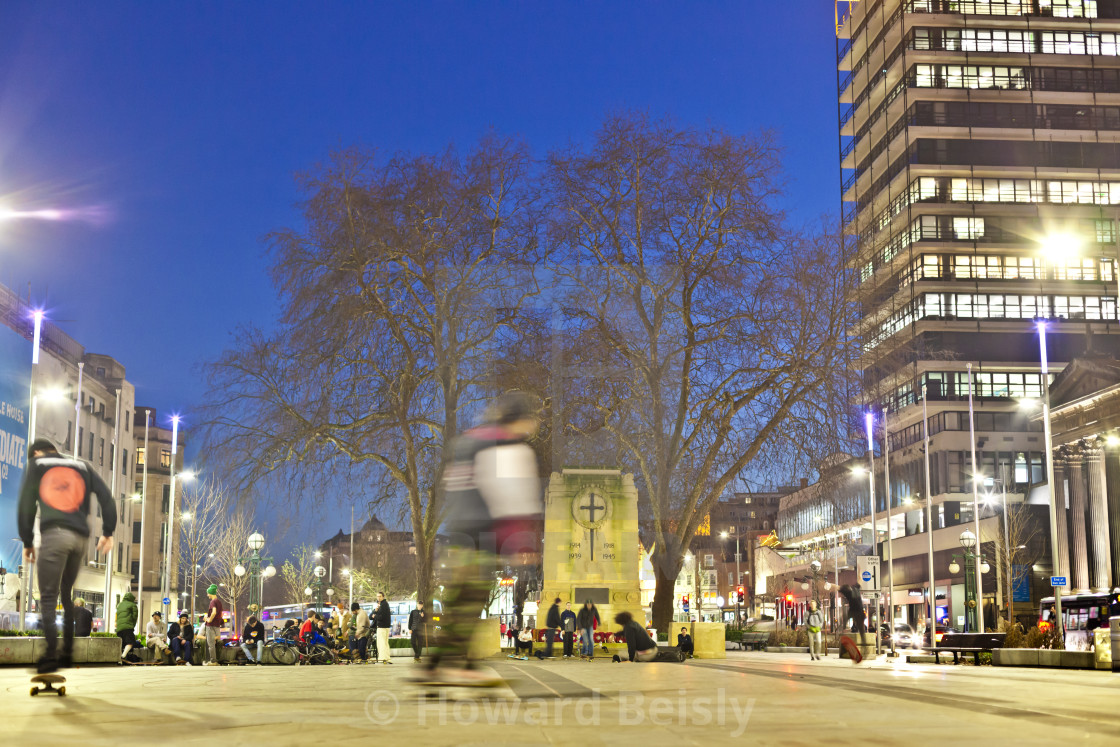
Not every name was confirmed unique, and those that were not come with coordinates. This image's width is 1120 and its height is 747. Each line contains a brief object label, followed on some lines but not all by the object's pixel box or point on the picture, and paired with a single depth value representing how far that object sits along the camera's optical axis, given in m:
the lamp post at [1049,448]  39.28
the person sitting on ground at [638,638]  17.05
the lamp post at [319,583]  50.97
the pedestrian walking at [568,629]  27.78
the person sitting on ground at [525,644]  30.10
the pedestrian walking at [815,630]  32.41
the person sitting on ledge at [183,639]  26.83
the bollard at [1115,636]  18.42
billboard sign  47.00
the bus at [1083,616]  35.84
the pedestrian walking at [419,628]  28.74
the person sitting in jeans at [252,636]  25.44
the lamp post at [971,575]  51.84
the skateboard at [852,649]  22.92
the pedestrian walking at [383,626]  25.75
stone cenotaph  31.14
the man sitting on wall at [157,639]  26.13
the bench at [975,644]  26.59
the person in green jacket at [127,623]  24.05
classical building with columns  49.94
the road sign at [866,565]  39.41
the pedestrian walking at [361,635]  27.69
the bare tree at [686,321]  29.88
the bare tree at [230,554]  82.38
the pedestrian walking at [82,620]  23.28
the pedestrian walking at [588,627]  26.12
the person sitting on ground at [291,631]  27.79
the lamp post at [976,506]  54.16
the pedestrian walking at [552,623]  27.19
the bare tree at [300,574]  111.62
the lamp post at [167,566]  64.63
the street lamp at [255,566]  37.05
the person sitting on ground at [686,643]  28.17
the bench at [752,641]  47.44
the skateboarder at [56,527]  8.16
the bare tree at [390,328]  30.41
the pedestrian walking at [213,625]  26.42
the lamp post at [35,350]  41.44
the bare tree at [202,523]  81.50
